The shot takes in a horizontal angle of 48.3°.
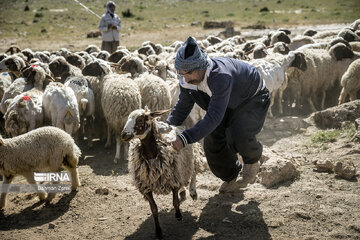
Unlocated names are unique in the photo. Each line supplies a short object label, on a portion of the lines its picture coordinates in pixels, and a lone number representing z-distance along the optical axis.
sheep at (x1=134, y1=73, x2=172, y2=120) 6.62
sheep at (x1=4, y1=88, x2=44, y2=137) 5.92
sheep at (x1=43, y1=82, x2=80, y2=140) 6.07
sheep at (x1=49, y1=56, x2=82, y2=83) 7.69
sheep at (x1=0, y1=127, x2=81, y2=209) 4.81
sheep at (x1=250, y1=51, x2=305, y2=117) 7.91
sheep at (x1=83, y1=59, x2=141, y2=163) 6.38
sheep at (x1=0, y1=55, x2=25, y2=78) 7.95
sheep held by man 3.87
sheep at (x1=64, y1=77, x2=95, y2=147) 6.89
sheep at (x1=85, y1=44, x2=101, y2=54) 11.21
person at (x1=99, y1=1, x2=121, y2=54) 11.65
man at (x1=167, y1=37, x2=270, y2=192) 3.56
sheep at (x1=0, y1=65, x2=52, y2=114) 6.73
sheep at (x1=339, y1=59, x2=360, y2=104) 7.74
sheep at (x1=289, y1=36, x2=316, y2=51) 10.95
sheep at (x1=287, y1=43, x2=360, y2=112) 8.92
